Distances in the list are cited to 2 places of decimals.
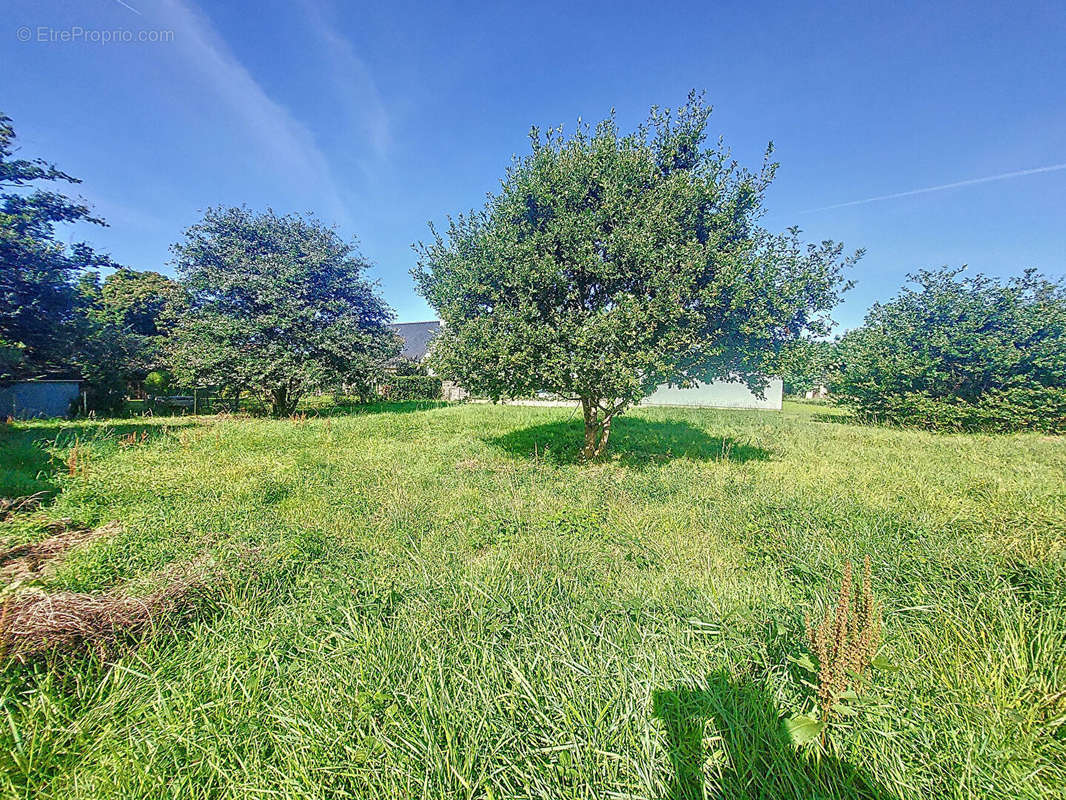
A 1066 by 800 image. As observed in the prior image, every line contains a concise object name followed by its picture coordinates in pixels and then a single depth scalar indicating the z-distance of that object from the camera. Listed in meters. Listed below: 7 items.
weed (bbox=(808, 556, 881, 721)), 1.71
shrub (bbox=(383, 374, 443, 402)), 24.83
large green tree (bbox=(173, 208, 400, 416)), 15.08
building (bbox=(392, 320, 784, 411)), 24.94
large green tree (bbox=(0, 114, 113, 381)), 9.83
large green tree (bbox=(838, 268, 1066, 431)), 13.66
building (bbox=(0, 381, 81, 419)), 13.41
